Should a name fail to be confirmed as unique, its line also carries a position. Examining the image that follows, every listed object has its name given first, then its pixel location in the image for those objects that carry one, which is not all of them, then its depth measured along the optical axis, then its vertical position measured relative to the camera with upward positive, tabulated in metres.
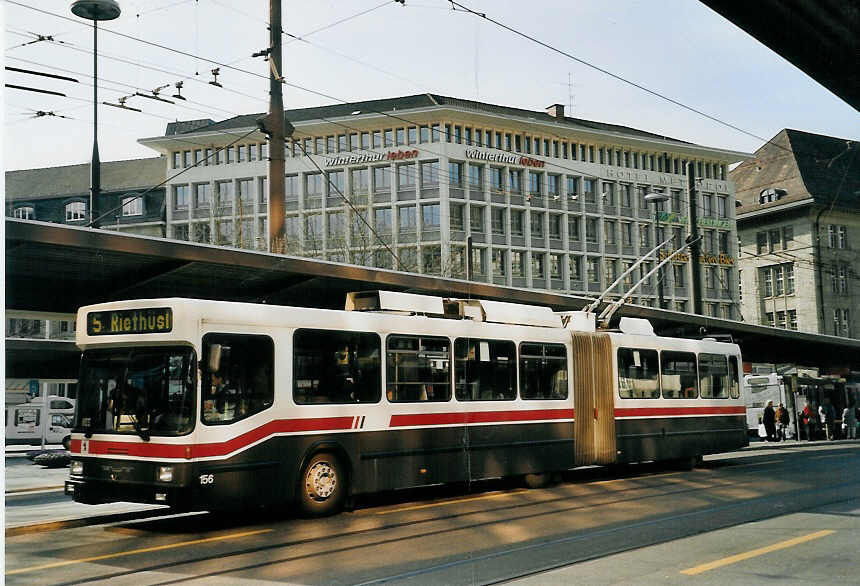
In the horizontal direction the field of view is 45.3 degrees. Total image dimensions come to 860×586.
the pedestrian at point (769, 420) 35.25 -0.97
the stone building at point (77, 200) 68.94 +14.19
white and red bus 11.18 +0.02
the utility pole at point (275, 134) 20.70 +5.47
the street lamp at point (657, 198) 28.37 +5.64
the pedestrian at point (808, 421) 37.42 -1.10
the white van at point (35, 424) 40.56 -0.64
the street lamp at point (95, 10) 13.69 +5.50
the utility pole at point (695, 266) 27.83 +3.43
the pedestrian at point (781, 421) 36.78 -1.05
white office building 51.97 +12.57
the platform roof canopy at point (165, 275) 13.52 +2.06
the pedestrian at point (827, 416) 38.50 -0.98
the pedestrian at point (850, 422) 39.38 -1.22
